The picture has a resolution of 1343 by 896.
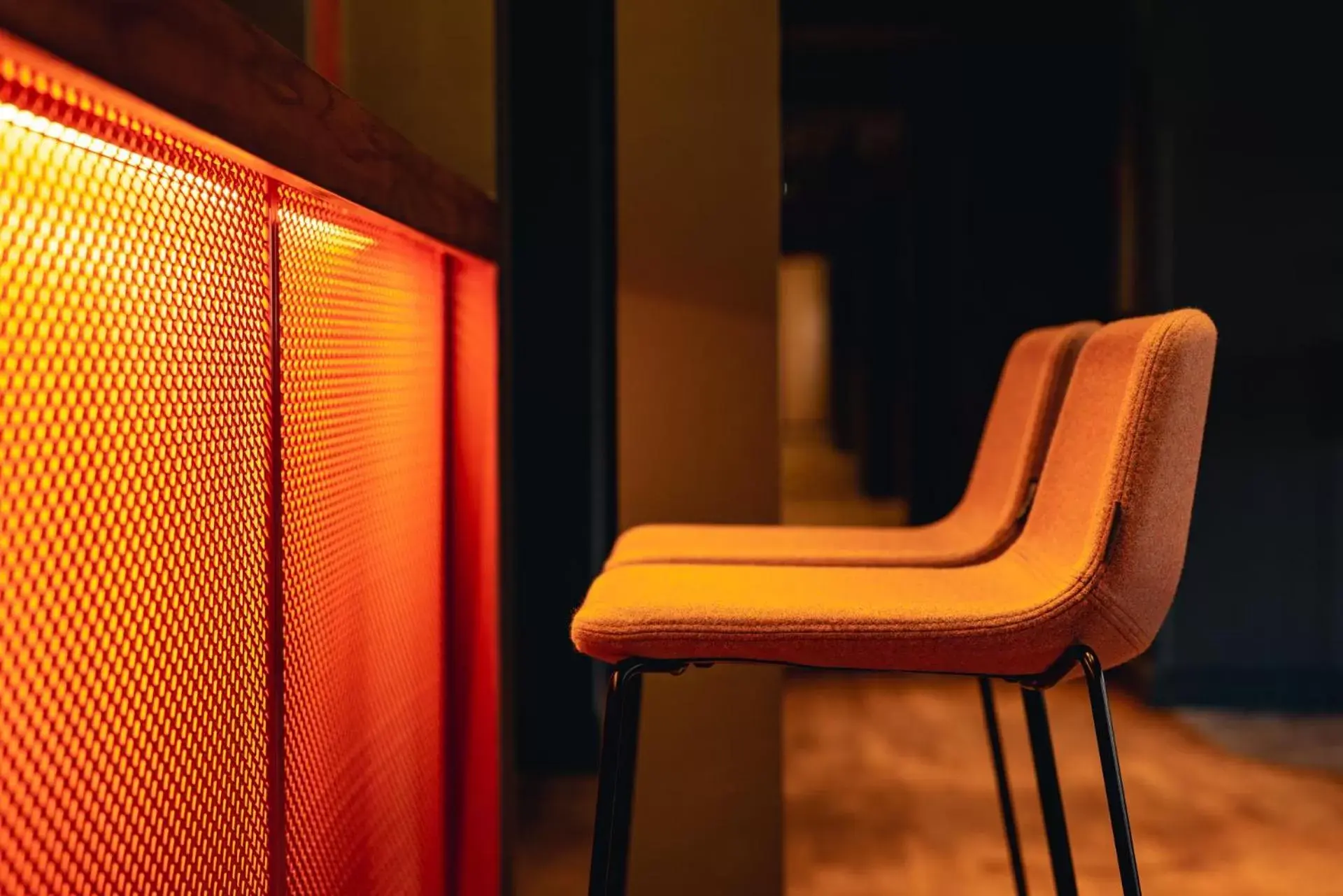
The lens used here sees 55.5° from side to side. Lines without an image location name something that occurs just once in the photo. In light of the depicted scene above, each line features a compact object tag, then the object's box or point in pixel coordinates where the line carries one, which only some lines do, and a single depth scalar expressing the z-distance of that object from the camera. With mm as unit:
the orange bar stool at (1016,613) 1009
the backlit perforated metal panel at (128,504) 621
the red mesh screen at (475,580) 1587
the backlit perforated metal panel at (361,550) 1001
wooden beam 559
